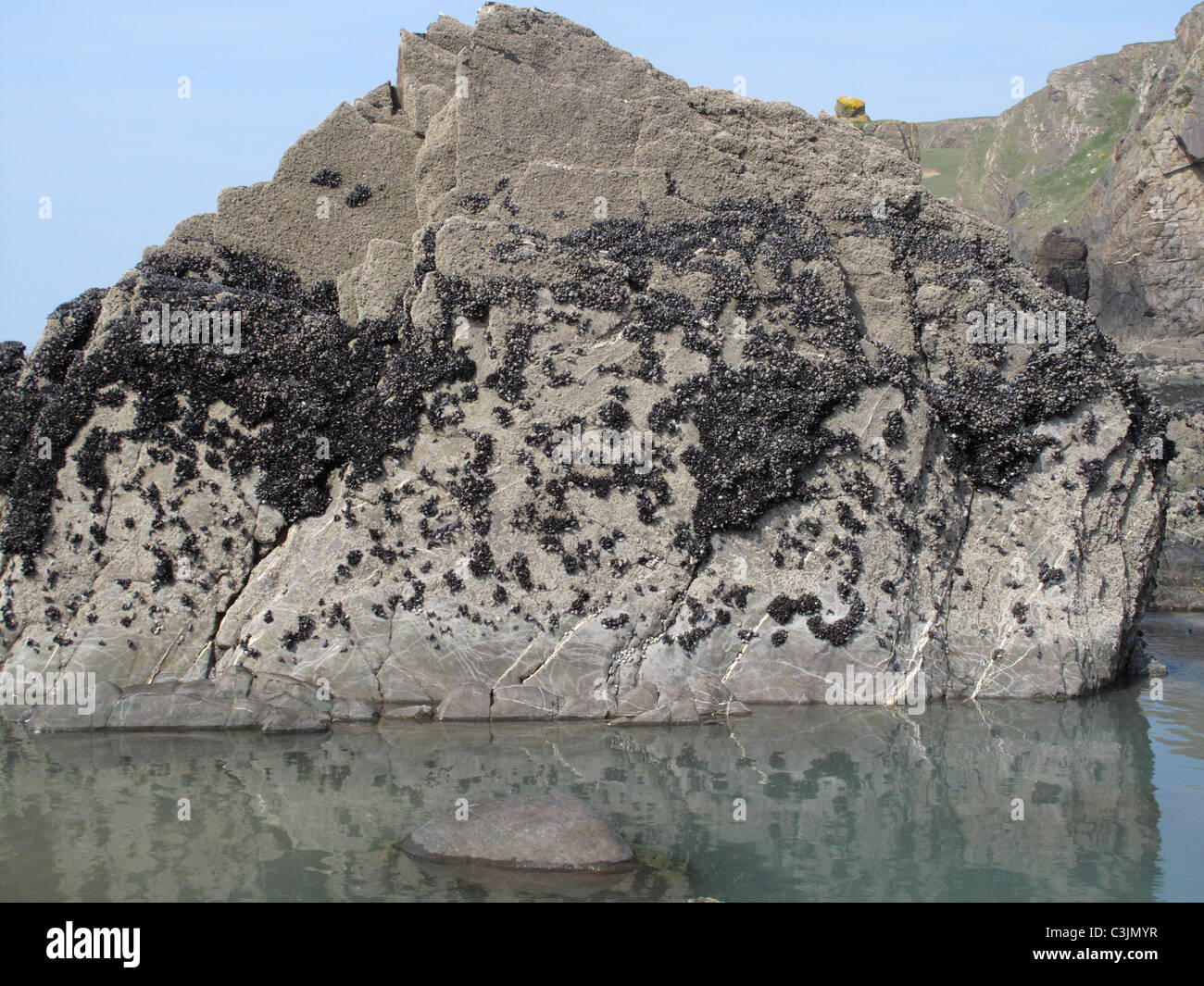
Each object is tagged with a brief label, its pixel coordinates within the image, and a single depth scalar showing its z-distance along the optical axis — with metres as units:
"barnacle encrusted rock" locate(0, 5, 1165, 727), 9.07
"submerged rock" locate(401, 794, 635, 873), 5.61
